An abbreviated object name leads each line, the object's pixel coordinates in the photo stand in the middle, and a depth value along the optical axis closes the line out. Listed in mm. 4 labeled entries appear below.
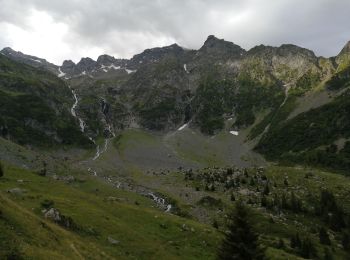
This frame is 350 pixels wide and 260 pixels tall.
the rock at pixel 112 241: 54406
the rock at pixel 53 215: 52344
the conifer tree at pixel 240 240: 38750
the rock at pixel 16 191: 64081
